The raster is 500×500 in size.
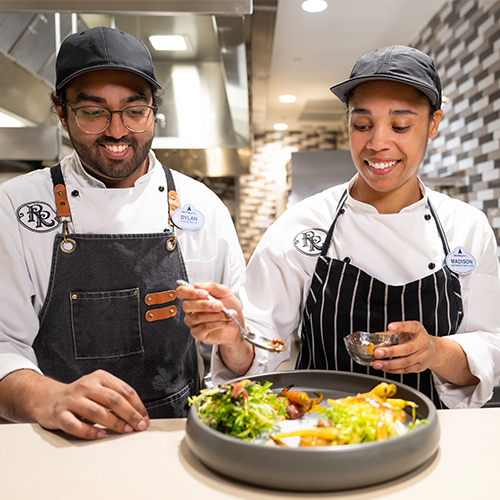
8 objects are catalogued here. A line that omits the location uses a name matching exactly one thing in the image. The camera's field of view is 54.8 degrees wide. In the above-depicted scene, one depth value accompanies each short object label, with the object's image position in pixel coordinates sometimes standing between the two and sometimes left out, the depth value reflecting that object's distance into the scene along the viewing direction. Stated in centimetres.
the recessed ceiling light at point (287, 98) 666
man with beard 140
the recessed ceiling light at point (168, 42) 260
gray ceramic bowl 70
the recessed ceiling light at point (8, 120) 278
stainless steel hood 239
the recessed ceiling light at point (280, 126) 813
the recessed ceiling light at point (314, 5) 400
